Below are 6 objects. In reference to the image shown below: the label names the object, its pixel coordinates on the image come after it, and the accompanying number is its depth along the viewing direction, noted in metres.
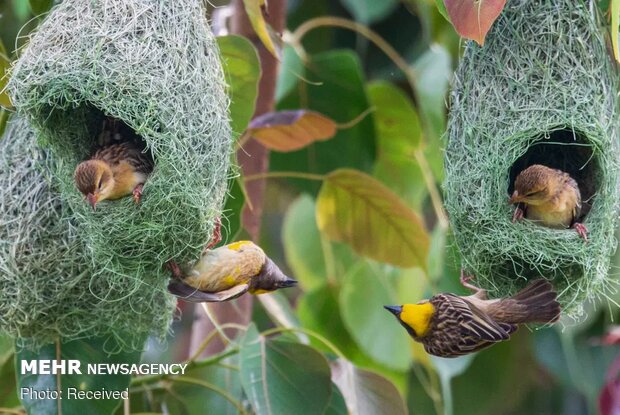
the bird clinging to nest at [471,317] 4.14
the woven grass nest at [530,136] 4.37
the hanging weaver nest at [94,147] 4.12
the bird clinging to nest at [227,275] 4.12
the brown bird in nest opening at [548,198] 4.32
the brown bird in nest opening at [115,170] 4.09
